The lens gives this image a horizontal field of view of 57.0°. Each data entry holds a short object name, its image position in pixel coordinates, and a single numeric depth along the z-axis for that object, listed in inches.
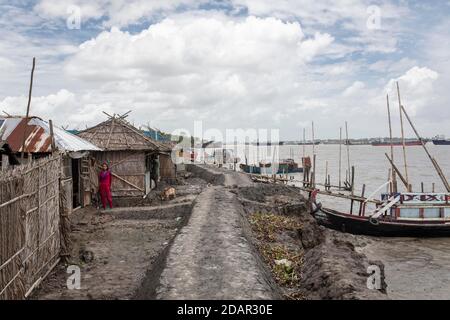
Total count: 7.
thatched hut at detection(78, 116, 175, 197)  711.1
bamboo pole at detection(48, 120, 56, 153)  397.9
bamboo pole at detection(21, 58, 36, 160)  359.9
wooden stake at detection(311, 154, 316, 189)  1203.2
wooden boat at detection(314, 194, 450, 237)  831.7
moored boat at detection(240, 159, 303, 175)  2015.3
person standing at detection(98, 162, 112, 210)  649.6
